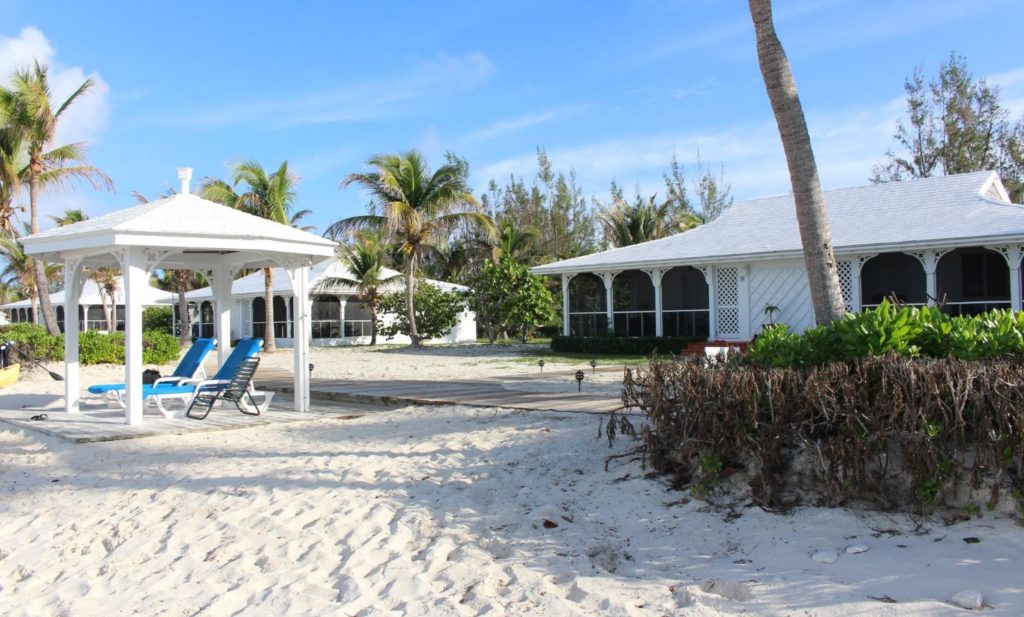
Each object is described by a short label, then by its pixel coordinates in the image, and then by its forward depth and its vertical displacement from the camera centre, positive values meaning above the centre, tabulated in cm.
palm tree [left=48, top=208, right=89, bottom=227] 3812 +575
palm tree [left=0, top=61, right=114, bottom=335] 2208 +596
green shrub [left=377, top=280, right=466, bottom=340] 3256 +76
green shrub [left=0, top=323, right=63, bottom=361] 1877 -21
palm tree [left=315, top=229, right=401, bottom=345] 3198 +257
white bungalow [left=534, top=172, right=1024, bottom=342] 1836 +157
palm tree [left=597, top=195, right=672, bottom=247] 3544 +454
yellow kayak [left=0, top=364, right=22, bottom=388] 1524 -77
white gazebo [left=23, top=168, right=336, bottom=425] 951 +110
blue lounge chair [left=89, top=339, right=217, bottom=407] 1085 -55
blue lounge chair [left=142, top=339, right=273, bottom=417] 1027 -70
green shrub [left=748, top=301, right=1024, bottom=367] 559 -17
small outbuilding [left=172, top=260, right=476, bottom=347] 3403 +88
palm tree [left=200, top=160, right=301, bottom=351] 2716 +481
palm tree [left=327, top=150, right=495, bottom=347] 2689 +437
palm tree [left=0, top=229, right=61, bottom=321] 3991 +377
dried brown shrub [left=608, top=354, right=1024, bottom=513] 464 -73
